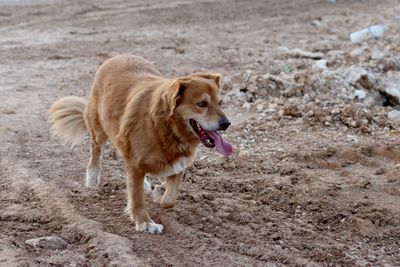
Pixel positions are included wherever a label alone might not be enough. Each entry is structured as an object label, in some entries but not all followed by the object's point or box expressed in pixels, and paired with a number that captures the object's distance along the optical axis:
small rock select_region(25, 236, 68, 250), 5.87
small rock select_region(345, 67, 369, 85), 10.66
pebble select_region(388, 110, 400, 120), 9.80
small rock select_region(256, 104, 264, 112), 9.85
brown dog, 5.97
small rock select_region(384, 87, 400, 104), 10.56
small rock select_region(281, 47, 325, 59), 13.62
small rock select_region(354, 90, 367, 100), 10.32
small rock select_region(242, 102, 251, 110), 10.00
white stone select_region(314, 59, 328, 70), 11.82
